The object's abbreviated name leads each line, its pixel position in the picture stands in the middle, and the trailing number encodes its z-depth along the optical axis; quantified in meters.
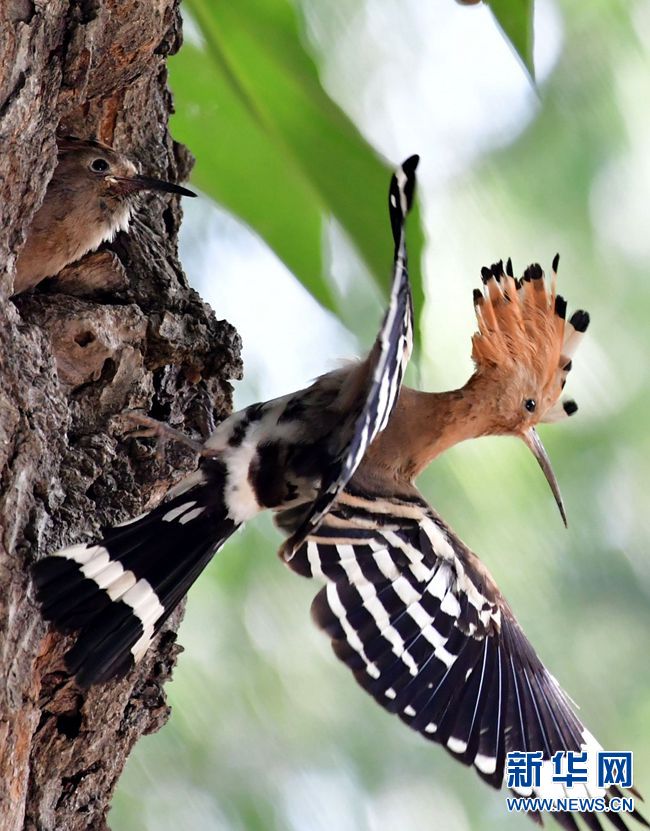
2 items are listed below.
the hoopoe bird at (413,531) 6.72
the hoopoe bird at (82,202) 6.71
